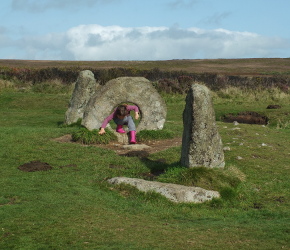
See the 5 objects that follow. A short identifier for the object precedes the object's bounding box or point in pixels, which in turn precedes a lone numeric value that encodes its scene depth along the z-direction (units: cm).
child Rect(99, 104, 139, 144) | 2045
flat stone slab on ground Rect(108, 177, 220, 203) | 1314
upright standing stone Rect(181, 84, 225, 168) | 1476
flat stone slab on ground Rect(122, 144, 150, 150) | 1970
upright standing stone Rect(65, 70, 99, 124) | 2645
